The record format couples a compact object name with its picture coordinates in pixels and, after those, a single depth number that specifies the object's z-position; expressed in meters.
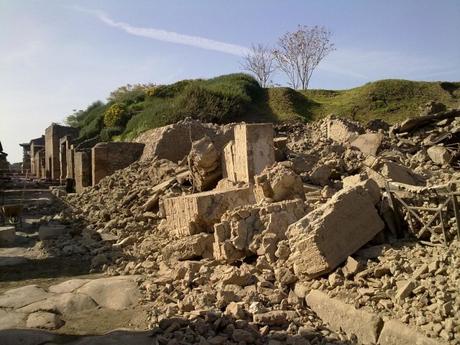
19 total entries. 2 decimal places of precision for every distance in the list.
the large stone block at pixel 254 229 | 5.55
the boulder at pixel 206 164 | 8.78
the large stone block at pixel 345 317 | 3.83
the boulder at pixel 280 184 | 6.32
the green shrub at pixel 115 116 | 25.95
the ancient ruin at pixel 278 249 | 4.07
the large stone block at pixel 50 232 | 9.55
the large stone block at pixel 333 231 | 4.75
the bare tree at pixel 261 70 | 42.30
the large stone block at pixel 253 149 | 7.54
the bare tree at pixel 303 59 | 39.03
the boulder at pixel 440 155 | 9.09
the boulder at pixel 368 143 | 9.76
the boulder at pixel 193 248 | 6.48
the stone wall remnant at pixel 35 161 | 30.67
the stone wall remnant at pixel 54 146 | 25.92
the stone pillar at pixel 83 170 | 16.73
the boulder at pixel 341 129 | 12.42
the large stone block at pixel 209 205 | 6.95
